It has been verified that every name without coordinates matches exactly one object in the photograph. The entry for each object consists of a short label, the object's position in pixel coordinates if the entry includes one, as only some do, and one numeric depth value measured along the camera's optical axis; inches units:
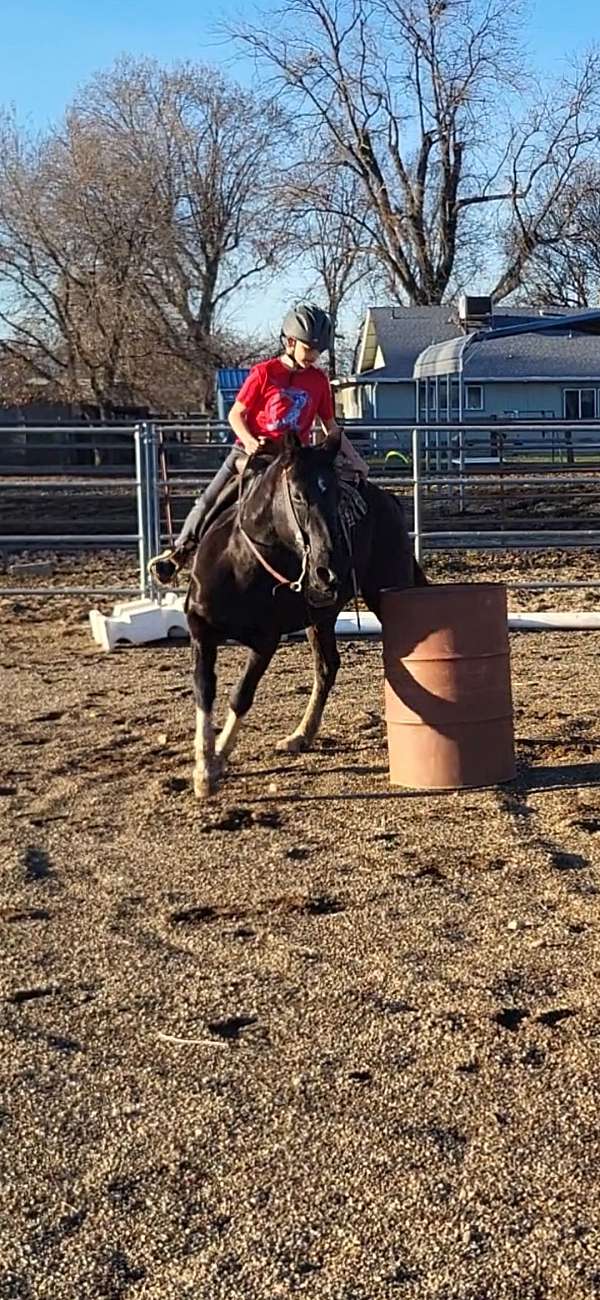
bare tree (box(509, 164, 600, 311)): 1807.3
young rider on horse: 245.4
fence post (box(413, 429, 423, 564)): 494.9
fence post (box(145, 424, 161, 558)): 482.6
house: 1376.7
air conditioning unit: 1347.2
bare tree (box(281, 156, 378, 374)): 1720.0
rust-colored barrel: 237.1
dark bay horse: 222.7
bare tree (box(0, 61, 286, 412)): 1658.5
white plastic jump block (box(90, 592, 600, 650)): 421.7
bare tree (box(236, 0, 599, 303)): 1676.9
